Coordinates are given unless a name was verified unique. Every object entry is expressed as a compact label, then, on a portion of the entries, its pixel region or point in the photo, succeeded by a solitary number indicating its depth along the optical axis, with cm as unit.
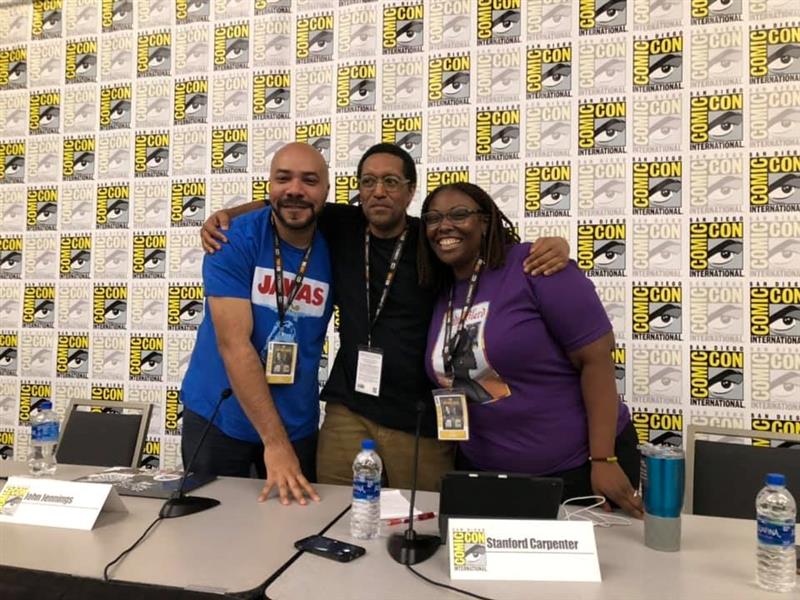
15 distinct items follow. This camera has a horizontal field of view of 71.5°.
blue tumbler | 114
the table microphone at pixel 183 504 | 138
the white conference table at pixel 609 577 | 100
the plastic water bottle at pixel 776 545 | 100
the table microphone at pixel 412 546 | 112
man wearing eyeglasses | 183
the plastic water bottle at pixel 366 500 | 125
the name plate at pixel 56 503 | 130
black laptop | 115
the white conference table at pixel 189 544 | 106
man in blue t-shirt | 175
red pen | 134
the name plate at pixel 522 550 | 106
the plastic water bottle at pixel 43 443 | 175
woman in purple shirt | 152
